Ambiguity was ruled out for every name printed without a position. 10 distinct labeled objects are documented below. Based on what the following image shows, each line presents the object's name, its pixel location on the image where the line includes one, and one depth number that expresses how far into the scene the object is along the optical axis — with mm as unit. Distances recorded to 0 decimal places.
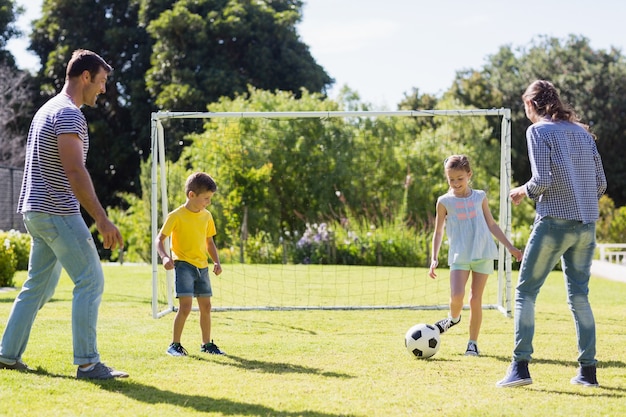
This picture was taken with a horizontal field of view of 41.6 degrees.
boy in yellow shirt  5996
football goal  13367
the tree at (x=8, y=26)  30719
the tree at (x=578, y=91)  32406
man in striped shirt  4719
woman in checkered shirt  4684
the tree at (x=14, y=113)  29281
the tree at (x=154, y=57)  27859
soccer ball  5883
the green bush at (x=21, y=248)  15398
